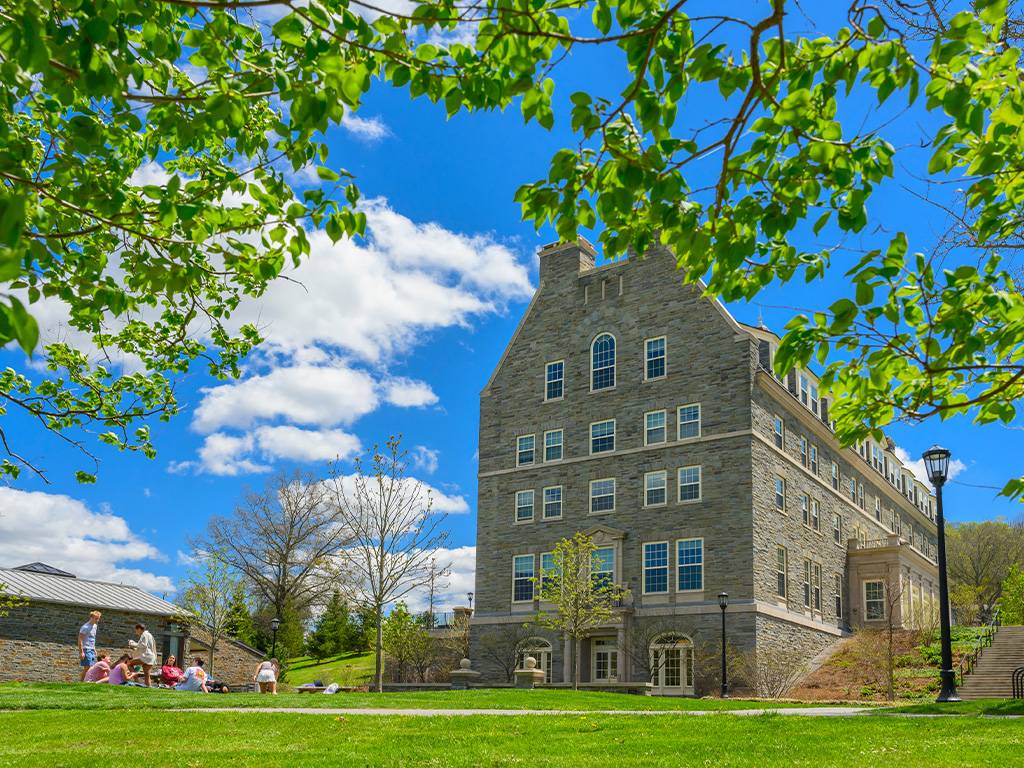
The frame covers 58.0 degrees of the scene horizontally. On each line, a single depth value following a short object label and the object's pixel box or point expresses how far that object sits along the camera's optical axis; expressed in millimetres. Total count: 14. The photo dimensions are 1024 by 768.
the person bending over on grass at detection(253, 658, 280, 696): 23812
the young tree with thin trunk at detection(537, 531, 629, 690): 34000
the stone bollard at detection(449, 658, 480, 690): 34094
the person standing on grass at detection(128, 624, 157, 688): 22594
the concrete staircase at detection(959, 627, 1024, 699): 27719
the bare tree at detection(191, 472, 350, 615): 54750
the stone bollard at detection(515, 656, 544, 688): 29547
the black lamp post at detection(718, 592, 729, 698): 30041
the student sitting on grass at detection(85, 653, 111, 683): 22906
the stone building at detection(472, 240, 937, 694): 36125
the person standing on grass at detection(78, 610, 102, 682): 22109
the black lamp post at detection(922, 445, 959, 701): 19656
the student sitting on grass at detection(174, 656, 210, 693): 22344
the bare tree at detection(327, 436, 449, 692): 36906
